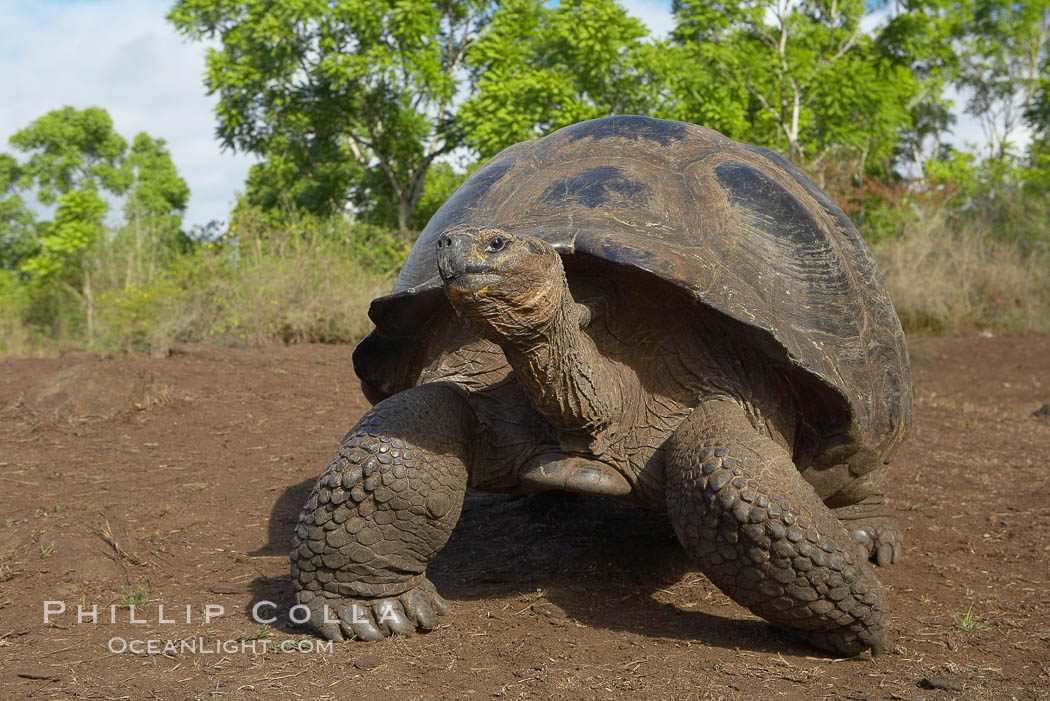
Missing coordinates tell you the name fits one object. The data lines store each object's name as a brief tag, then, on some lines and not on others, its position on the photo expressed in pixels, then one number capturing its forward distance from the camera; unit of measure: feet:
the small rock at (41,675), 8.33
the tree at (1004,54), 93.97
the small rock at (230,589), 11.16
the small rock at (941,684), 8.05
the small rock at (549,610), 10.27
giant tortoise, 8.35
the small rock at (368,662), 8.54
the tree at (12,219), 88.38
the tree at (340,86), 52.54
